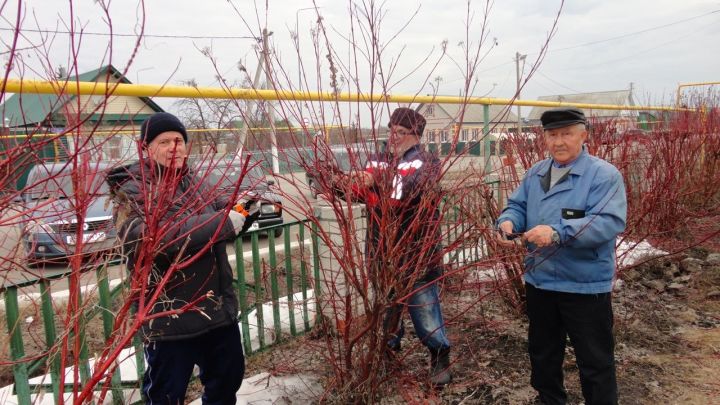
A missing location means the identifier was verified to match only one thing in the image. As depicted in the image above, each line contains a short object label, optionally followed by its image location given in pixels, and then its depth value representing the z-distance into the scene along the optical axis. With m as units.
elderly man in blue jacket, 2.25
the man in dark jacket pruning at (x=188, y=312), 1.99
